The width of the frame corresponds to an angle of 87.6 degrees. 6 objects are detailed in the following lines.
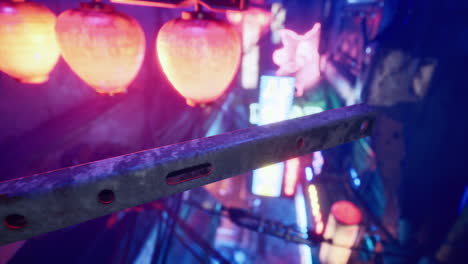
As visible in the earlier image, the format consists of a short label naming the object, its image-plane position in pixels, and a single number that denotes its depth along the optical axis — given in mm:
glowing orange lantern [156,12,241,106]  1392
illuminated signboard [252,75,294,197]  7711
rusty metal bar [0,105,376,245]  724
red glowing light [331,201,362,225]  6637
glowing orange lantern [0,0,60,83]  1526
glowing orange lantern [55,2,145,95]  1399
